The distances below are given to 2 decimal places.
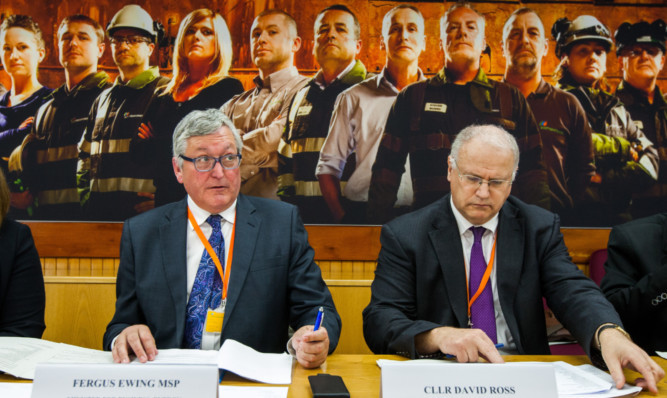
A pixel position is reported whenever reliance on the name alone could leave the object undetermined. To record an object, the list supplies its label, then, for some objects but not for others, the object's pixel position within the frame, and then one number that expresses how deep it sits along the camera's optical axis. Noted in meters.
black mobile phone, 1.19
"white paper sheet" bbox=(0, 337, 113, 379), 1.34
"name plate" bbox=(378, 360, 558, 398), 1.08
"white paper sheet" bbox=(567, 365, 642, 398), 1.23
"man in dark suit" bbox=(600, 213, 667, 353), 1.88
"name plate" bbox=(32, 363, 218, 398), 1.04
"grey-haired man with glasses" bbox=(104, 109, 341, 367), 1.79
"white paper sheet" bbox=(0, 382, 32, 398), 1.16
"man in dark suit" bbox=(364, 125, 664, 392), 1.84
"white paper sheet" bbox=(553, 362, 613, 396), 1.25
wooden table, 1.26
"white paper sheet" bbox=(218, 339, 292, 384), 1.31
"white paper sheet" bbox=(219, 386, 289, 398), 1.19
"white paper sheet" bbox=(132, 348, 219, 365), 1.39
